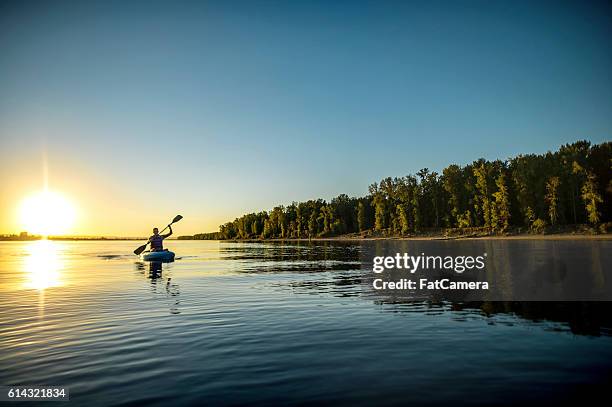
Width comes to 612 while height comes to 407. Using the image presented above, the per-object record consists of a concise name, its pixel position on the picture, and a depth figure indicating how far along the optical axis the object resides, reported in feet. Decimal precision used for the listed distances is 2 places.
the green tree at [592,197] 330.34
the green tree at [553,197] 359.05
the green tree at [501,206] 406.00
